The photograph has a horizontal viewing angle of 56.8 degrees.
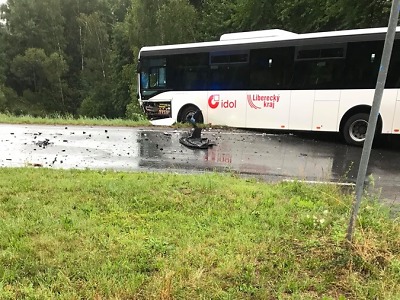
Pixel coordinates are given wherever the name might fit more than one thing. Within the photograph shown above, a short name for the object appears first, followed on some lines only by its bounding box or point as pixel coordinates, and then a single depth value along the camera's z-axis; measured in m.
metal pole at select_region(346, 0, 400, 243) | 3.32
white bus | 11.01
